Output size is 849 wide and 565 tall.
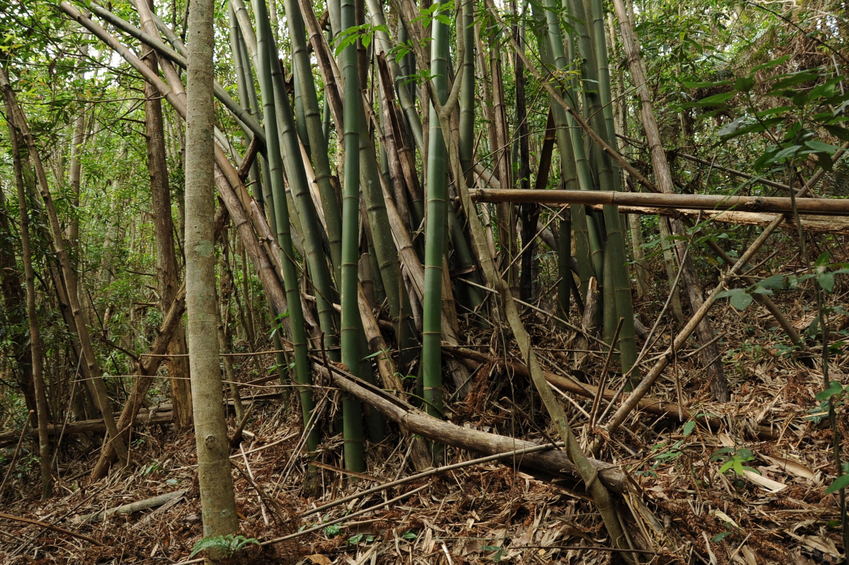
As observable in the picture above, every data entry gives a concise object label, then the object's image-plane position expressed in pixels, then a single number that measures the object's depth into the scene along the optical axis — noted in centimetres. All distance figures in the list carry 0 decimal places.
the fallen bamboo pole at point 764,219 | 180
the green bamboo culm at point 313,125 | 260
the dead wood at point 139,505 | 277
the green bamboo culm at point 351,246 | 239
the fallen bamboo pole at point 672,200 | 166
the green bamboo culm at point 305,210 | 263
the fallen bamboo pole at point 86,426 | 421
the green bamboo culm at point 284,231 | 263
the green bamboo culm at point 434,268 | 224
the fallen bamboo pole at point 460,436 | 160
